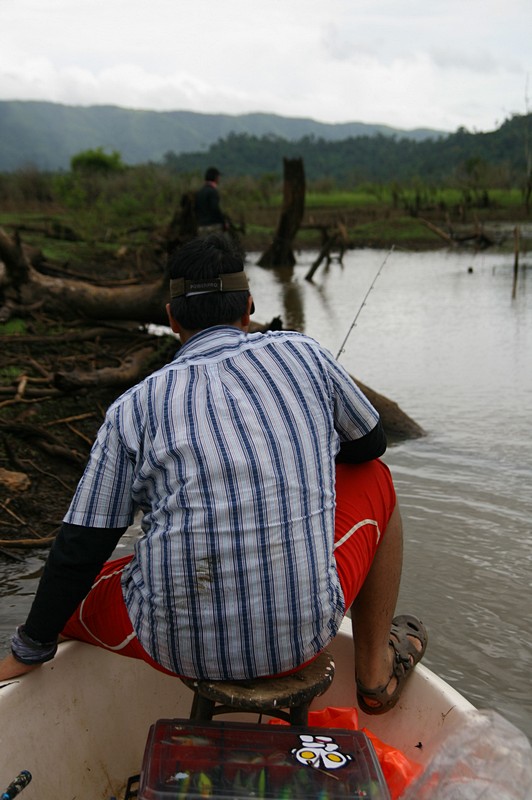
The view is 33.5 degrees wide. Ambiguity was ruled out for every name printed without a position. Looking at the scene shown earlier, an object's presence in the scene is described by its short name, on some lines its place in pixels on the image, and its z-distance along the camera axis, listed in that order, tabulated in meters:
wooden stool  1.68
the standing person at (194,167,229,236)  10.84
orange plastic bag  1.86
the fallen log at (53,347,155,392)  5.23
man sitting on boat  1.67
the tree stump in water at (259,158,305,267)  16.66
